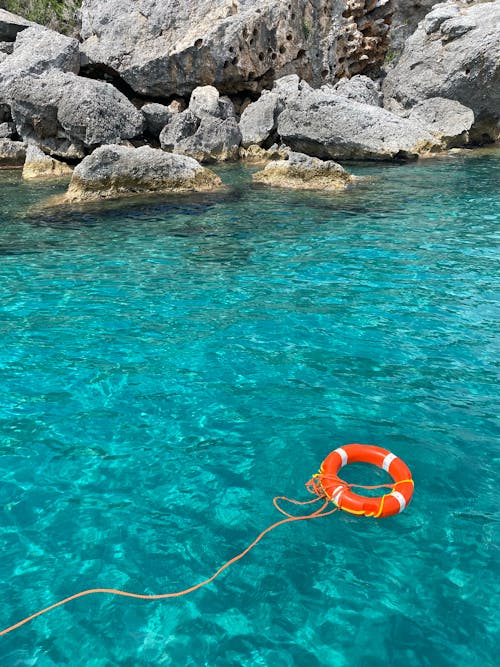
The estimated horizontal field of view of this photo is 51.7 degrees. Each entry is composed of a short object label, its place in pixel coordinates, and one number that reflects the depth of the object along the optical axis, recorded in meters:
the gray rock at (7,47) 24.52
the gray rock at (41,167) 20.11
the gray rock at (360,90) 24.62
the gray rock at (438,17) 25.41
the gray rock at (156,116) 23.75
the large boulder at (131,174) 14.98
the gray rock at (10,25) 25.50
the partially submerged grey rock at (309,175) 16.20
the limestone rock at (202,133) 22.83
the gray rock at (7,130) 23.23
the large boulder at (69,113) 20.09
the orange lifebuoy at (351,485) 3.66
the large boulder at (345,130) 21.06
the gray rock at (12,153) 22.44
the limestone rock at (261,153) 22.94
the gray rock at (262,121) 23.88
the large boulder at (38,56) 22.12
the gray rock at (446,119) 23.89
